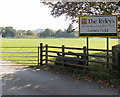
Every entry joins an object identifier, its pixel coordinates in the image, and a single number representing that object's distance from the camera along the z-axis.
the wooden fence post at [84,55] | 7.79
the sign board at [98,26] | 8.59
